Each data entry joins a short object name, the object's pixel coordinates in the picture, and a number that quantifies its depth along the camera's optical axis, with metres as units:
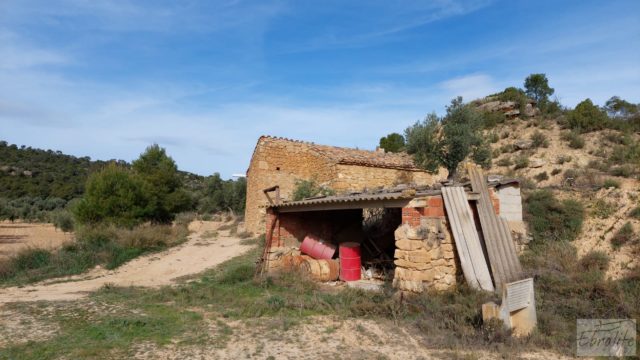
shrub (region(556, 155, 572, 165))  15.89
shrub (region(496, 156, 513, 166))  17.81
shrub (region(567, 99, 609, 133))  18.39
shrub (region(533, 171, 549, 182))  15.12
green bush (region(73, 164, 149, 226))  17.72
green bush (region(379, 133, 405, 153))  29.04
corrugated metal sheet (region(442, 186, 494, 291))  6.64
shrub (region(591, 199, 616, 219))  10.23
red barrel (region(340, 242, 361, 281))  9.31
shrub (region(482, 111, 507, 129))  23.05
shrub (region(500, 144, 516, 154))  19.33
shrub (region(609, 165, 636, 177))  12.20
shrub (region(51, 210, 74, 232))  23.64
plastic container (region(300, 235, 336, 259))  9.91
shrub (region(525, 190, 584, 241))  10.03
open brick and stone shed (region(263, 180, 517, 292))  7.05
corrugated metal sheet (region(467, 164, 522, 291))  6.59
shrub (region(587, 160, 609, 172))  13.77
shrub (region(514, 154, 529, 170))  16.80
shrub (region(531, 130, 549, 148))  18.41
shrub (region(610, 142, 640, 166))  13.60
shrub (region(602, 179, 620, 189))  11.26
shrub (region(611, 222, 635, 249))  9.15
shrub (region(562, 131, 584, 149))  17.11
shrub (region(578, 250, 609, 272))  8.27
